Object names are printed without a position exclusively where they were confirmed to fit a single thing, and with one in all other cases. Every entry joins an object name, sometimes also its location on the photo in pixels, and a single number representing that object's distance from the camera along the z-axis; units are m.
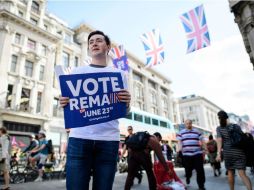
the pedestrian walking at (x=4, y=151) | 6.25
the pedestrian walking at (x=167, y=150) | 9.48
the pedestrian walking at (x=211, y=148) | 10.23
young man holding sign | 1.69
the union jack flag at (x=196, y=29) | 8.91
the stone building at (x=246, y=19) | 10.74
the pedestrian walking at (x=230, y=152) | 4.11
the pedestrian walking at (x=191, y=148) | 5.66
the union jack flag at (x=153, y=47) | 10.48
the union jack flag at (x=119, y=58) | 11.57
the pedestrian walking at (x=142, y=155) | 4.16
